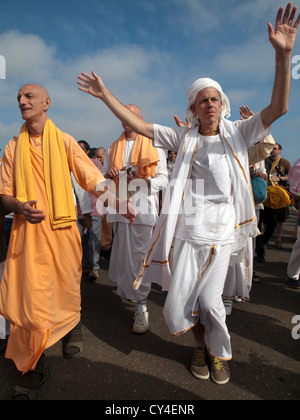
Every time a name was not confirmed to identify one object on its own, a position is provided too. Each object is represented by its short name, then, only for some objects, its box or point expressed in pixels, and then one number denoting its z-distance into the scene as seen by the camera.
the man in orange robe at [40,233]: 2.25
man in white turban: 2.28
